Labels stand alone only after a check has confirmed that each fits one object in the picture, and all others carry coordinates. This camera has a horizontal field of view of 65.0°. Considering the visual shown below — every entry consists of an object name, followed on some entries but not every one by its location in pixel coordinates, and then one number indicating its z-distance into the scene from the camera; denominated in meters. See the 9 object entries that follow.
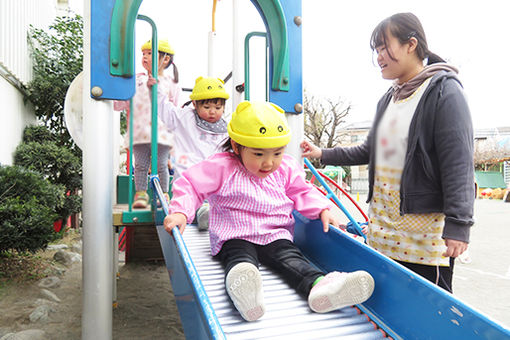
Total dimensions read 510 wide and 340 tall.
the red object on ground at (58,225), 5.93
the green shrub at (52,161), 5.42
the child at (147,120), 2.63
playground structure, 1.16
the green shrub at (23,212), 3.47
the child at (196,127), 3.05
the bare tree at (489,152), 23.22
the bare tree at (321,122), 20.89
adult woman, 1.28
